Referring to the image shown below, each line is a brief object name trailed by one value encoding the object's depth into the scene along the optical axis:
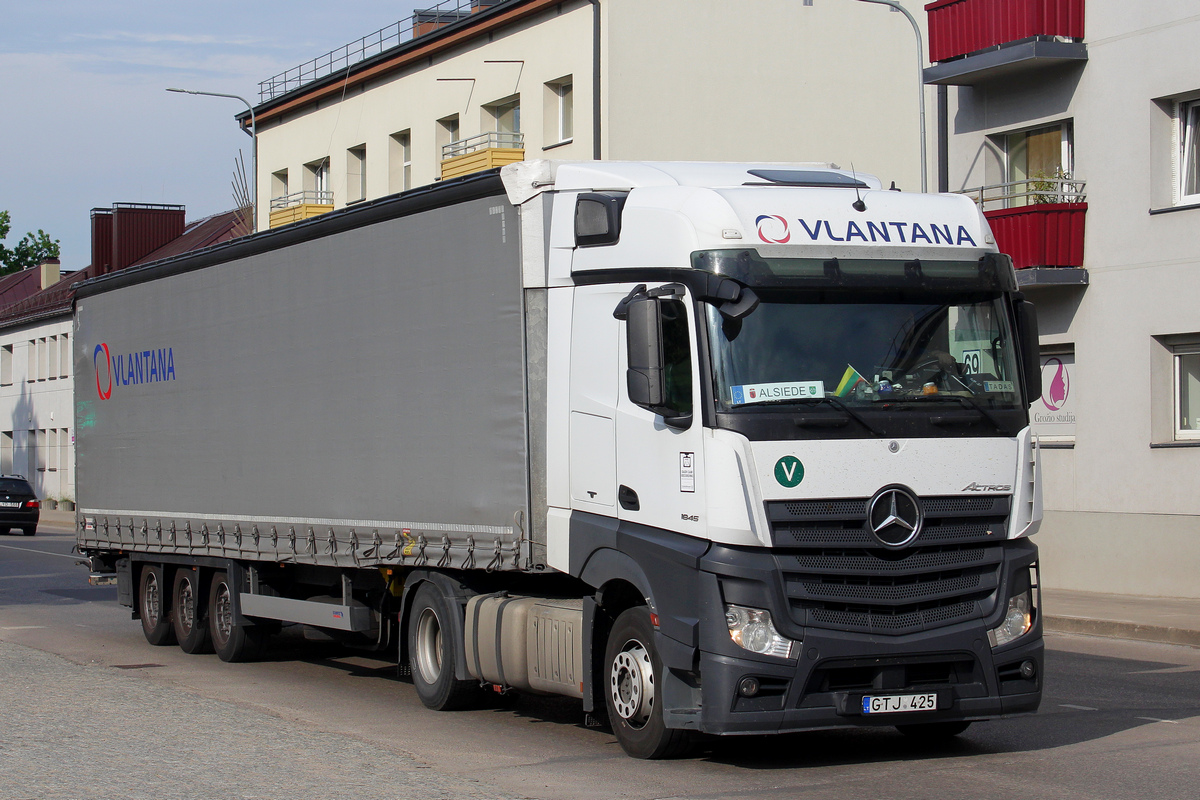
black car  42.94
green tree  85.06
